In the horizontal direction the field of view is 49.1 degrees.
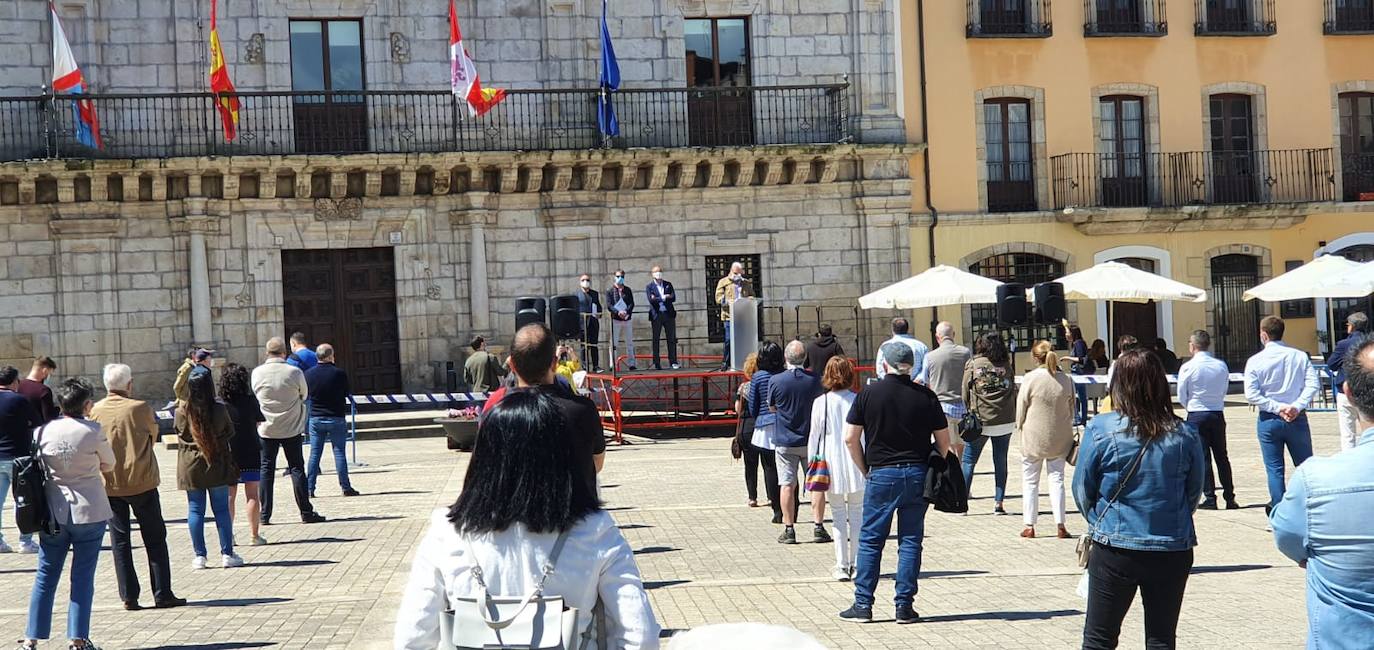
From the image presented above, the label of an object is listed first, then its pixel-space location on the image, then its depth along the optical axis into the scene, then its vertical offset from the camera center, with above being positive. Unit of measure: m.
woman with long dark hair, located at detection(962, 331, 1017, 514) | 13.07 -0.66
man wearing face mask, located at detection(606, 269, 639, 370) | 24.49 +0.46
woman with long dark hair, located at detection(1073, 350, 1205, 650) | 6.08 -0.78
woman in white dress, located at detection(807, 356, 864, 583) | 10.12 -0.79
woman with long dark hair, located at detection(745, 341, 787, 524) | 12.76 -0.59
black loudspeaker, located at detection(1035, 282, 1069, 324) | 19.41 +0.14
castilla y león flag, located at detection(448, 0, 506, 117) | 25.72 +4.46
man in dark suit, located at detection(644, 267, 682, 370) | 24.88 +0.38
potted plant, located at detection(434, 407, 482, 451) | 17.89 -1.07
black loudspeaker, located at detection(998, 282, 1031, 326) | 19.59 +0.11
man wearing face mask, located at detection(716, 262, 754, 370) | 23.95 +0.61
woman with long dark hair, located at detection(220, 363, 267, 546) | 12.11 -0.61
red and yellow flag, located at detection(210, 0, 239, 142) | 25.11 +4.32
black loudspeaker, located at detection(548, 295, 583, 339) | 17.66 +0.19
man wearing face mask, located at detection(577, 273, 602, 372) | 24.62 +0.25
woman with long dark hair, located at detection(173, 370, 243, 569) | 11.02 -0.73
